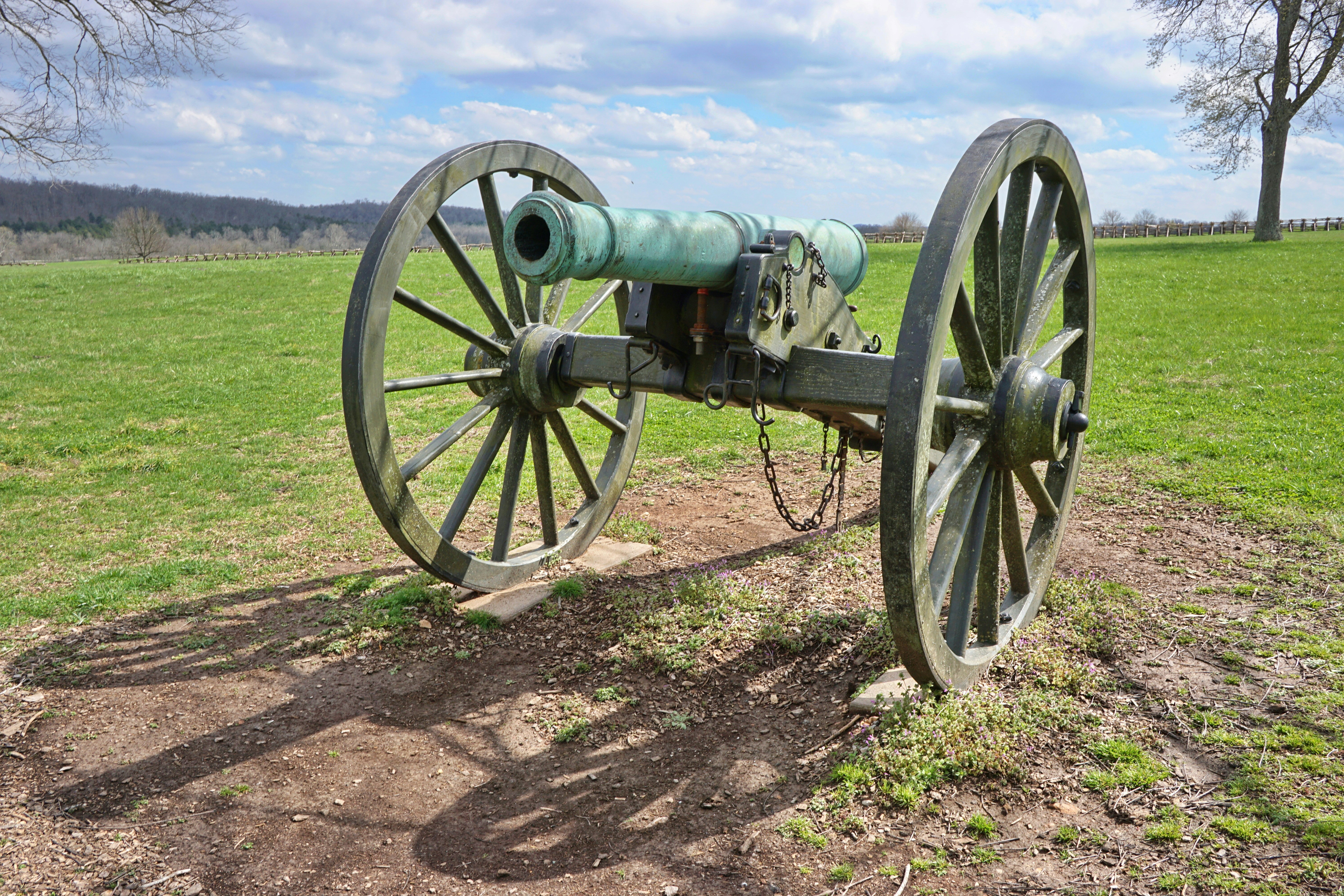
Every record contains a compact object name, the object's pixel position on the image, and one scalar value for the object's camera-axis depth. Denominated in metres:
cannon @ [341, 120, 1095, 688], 3.33
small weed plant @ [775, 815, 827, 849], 3.45
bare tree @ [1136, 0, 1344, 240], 29.25
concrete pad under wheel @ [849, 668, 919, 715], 4.11
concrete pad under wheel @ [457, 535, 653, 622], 5.51
